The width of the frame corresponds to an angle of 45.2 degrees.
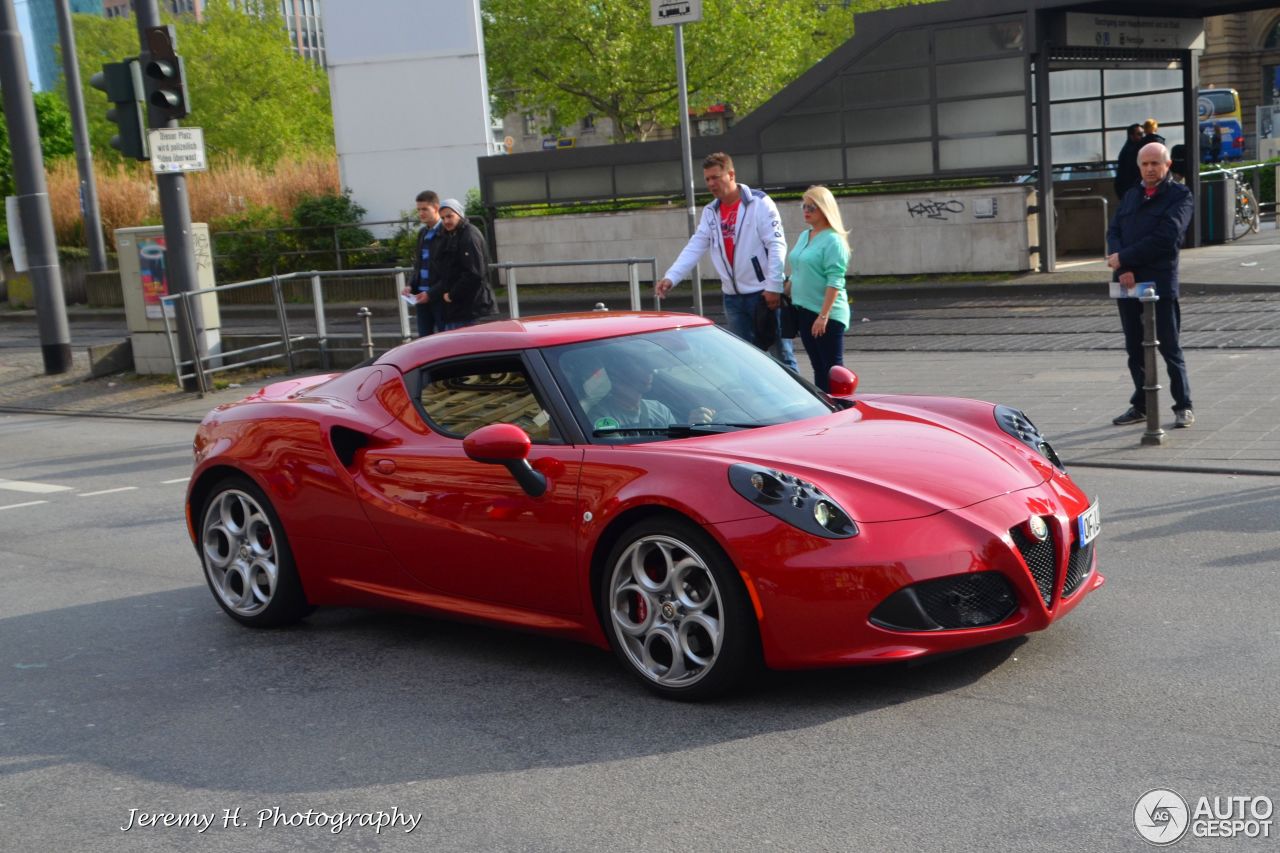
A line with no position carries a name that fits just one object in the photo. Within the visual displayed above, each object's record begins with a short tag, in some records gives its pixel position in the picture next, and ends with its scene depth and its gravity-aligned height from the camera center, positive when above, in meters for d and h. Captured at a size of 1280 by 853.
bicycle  24.55 -1.48
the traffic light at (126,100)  15.72 +1.09
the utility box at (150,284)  18.22 -0.92
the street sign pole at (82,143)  30.81 +1.36
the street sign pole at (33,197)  19.38 +0.23
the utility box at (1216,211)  23.19 -1.37
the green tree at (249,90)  63.56 +4.55
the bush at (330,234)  30.09 -0.84
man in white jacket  10.31 -0.61
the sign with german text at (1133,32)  20.69 +1.31
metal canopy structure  20.36 +0.54
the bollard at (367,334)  16.16 -1.51
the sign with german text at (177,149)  16.14 +0.57
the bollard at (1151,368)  9.44 -1.47
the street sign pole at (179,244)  16.80 -0.44
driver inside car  5.66 -0.88
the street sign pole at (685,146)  13.36 +0.15
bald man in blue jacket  9.81 -0.81
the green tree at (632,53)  42.22 +3.09
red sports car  4.92 -1.18
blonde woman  9.80 -0.82
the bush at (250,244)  30.95 -0.94
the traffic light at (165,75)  15.70 +1.31
